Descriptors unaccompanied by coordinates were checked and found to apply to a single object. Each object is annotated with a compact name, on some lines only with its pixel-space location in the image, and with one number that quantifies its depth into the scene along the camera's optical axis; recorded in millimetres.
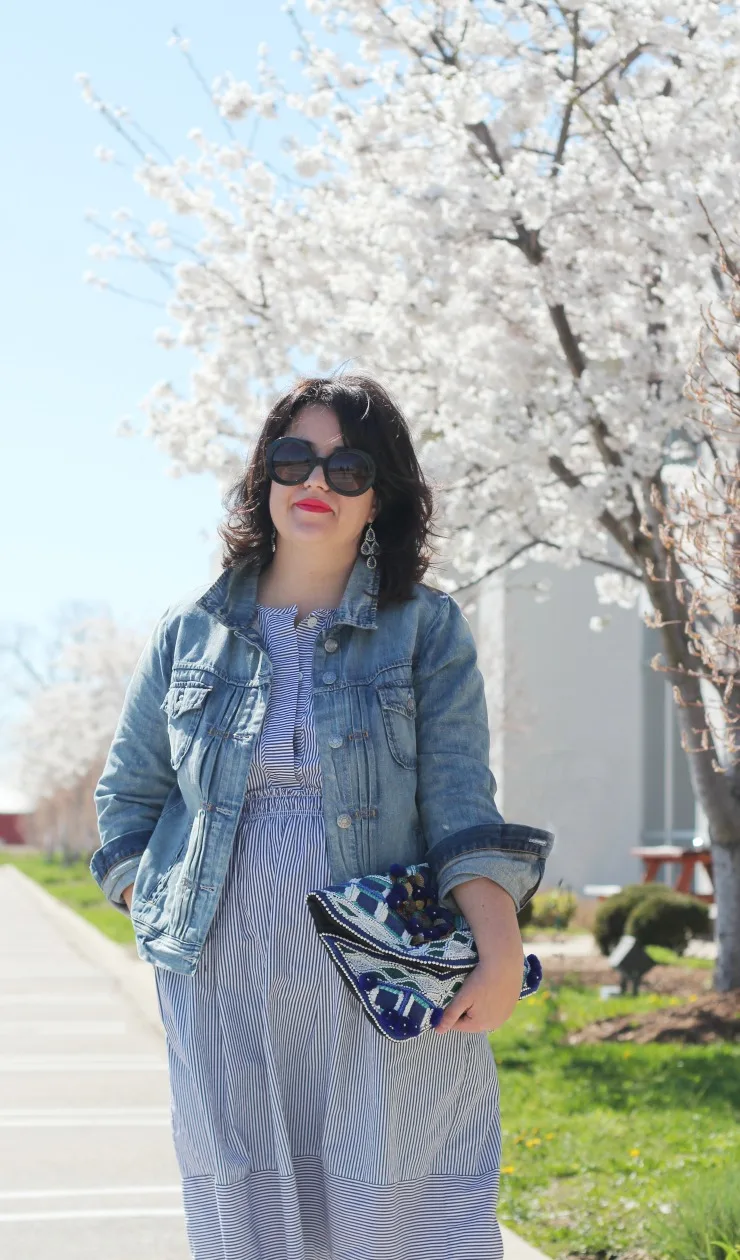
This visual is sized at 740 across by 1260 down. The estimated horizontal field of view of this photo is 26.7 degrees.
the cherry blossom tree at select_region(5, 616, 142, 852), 43969
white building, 21812
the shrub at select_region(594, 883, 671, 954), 13117
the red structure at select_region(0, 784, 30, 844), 94438
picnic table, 16141
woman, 2479
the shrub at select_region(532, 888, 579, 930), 17125
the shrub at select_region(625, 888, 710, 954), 12766
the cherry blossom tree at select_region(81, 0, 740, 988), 7828
